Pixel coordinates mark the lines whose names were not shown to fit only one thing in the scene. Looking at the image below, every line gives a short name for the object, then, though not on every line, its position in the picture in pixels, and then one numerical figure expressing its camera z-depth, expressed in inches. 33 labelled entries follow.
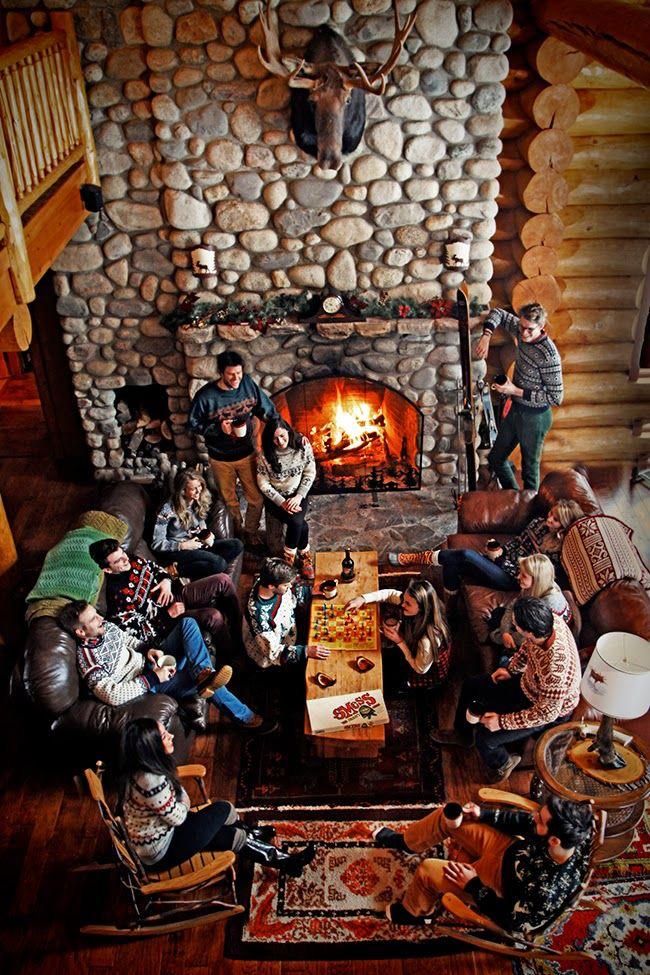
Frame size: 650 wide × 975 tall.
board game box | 183.6
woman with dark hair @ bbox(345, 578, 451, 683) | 193.8
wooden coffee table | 184.5
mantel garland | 252.4
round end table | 163.3
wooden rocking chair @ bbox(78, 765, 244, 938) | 149.3
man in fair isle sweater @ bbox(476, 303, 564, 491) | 241.1
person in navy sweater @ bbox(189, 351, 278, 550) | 239.6
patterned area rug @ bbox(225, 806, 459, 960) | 159.9
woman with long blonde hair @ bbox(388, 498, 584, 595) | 211.8
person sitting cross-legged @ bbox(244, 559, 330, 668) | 193.5
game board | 202.1
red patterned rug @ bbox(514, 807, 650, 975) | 154.5
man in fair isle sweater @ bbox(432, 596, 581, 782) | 170.6
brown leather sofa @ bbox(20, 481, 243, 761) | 178.2
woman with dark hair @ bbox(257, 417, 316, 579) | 236.1
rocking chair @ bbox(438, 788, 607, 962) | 139.7
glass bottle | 220.4
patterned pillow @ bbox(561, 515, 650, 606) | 196.2
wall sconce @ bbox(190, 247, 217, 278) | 242.4
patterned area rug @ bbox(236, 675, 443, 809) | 187.5
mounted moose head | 209.6
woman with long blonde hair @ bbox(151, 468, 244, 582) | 226.8
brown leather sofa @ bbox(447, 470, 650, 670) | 188.5
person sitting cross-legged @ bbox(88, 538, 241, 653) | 198.5
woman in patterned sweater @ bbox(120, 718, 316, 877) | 147.8
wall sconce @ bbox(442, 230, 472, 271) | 244.2
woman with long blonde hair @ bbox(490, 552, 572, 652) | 184.1
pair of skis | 253.0
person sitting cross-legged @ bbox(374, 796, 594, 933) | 138.9
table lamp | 155.1
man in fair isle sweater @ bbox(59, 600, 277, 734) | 182.5
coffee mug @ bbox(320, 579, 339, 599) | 214.5
